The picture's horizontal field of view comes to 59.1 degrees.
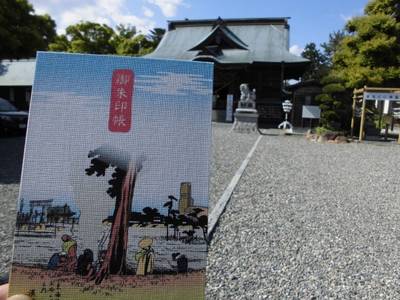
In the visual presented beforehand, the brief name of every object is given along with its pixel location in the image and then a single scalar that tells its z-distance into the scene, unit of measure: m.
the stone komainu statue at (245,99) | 14.67
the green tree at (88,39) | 26.55
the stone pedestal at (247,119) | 14.49
